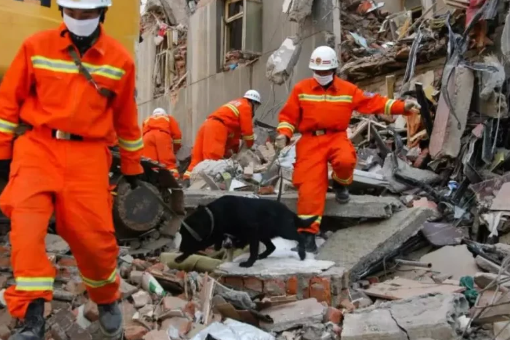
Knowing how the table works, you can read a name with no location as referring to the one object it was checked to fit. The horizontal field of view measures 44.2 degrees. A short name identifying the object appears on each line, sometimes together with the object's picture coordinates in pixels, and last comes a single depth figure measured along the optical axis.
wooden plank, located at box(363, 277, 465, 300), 4.41
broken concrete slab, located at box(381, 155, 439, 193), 7.24
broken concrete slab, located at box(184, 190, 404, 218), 5.55
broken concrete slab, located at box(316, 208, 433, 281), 5.12
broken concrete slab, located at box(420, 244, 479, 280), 5.11
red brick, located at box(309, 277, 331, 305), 4.52
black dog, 4.70
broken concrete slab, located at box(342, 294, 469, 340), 3.56
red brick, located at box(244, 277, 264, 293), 4.57
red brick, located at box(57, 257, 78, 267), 4.77
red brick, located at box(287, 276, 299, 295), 4.54
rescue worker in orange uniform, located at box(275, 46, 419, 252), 5.54
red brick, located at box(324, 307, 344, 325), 4.01
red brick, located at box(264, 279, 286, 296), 4.54
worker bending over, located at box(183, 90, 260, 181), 8.86
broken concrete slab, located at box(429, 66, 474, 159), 7.24
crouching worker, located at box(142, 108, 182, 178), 9.73
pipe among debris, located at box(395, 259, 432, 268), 5.32
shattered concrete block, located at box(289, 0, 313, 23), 10.57
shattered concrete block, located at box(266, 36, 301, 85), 10.68
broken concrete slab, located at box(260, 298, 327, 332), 3.94
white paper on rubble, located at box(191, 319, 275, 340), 3.49
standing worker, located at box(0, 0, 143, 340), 2.93
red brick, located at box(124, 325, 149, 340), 3.57
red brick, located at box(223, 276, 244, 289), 4.61
